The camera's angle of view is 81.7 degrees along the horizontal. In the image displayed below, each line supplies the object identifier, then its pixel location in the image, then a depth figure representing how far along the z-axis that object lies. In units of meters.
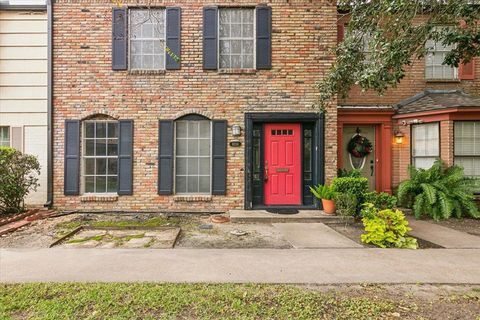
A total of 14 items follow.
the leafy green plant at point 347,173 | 7.47
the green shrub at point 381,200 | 6.42
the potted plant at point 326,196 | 6.82
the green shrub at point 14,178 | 6.61
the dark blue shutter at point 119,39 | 7.45
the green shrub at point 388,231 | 4.86
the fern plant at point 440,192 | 6.80
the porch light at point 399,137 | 8.48
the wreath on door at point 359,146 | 8.66
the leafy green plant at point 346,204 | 6.41
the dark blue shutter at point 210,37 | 7.48
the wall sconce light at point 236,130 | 7.42
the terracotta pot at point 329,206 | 6.85
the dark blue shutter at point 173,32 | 7.46
